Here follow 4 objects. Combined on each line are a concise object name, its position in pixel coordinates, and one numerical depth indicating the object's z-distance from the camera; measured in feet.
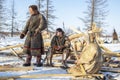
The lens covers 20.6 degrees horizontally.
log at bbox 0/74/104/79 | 23.84
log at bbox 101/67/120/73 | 28.81
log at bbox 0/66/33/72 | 28.04
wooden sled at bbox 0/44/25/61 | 39.09
